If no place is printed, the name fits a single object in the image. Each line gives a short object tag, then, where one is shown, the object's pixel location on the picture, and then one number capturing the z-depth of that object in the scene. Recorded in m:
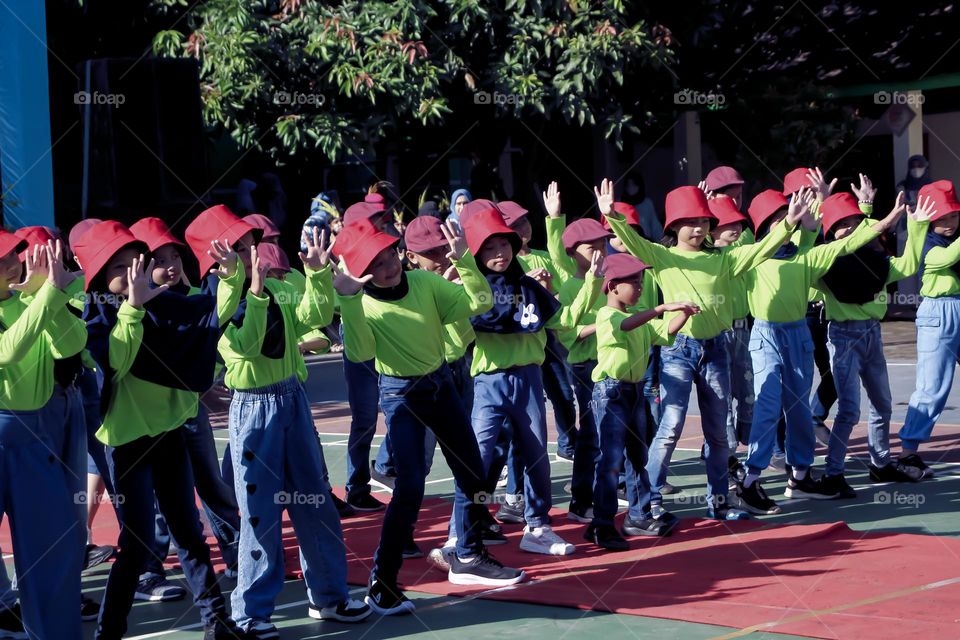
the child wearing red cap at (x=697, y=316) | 8.68
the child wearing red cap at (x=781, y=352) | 9.22
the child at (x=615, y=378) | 8.30
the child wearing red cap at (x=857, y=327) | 9.58
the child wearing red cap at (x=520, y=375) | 8.19
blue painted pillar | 14.22
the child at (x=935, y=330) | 10.01
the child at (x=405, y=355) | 7.05
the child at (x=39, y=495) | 6.10
